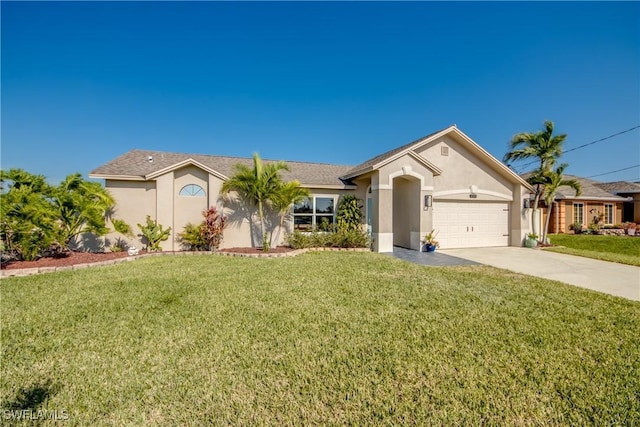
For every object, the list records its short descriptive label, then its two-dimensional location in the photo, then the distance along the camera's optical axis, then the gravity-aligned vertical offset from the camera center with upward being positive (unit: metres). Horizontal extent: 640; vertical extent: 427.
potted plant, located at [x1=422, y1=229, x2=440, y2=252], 12.90 -1.51
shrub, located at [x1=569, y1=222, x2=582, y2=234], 20.84 -1.18
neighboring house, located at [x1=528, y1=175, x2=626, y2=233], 20.77 +0.32
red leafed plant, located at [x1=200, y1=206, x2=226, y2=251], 12.01 -0.71
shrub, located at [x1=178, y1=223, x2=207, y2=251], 12.01 -1.11
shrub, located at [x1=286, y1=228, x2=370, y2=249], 12.45 -1.31
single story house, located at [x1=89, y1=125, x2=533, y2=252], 12.18 +0.97
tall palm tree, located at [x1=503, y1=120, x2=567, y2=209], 15.25 +3.67
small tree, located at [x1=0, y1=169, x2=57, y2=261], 8.61 -0.12
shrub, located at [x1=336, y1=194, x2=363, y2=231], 13.61 -0.04
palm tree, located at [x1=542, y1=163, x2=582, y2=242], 15.21 +1.68
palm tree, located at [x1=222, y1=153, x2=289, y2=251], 12.07 +1.43
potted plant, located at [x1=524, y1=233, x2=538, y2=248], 14.50 -1.59
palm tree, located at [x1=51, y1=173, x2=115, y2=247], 9.84 +0.24
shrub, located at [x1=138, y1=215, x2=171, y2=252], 11.73 -0.92
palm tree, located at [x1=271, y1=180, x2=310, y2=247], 12.23 +0.75
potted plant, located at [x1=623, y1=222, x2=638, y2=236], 20.34 -1.26
